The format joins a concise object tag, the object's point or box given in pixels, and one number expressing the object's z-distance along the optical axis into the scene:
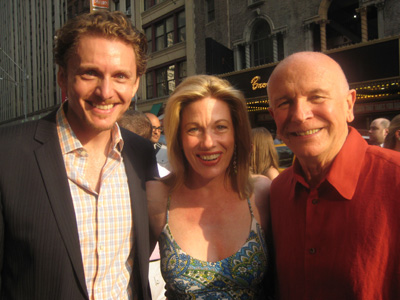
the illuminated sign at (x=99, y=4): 6.30
